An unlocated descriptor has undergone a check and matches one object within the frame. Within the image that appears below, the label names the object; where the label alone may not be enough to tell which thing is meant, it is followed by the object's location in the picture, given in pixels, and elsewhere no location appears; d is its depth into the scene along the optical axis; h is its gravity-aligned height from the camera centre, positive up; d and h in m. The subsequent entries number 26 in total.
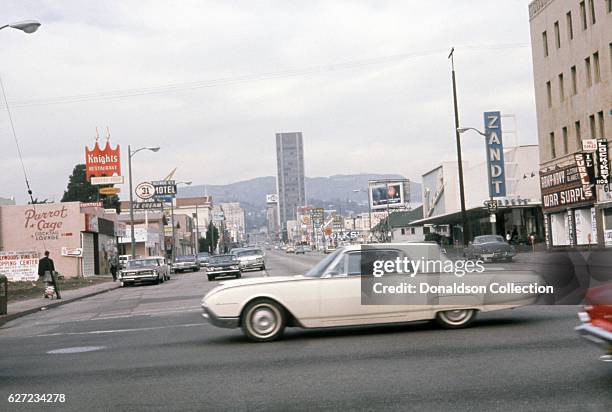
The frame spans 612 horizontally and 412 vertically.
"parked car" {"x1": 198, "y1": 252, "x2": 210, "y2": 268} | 74.19 -0.17
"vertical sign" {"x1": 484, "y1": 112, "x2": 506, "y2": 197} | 56.66 +6.91
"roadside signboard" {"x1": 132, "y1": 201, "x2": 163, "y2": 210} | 79.06 +5.95
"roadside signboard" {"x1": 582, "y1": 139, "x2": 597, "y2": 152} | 41.53 +5.23
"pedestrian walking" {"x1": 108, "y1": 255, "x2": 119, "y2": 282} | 46.75 -0.41
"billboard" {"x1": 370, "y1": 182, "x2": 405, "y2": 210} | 154.62 +11.20
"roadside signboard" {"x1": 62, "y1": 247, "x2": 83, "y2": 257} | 52.03 +0.83
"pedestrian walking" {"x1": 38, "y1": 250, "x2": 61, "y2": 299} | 28.27 -0.35
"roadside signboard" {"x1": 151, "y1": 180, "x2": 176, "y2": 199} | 101.50 +9.56
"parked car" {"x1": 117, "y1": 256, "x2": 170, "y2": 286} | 40.84 -0.62
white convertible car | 12.08 -0.83
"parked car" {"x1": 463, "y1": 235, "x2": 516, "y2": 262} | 37.50 -0.38
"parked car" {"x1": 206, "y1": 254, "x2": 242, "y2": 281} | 39.34 -0.55
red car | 7.64 -0.86
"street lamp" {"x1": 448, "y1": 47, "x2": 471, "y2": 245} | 45.78 +6.22
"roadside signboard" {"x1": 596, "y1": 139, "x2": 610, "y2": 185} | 41.59 +4.21
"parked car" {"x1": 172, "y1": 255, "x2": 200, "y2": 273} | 62.97 -0.48
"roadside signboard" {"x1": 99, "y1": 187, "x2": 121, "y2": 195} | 68.67 +6.55
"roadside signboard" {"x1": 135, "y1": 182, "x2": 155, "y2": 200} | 76.31 +7.17
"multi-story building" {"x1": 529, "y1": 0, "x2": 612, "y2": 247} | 42.88 +8.07
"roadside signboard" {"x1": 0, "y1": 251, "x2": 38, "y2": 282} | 40.75 +0.00
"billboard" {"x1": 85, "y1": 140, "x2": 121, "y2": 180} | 70.44 +9.58
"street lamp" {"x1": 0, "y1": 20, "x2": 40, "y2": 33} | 20.70 +6.65
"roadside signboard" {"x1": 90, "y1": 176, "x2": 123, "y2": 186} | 69.38 +7.62
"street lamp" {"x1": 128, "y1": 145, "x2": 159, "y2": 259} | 55.25 +6.77
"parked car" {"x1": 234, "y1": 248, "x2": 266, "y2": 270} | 47.62 -0.29
